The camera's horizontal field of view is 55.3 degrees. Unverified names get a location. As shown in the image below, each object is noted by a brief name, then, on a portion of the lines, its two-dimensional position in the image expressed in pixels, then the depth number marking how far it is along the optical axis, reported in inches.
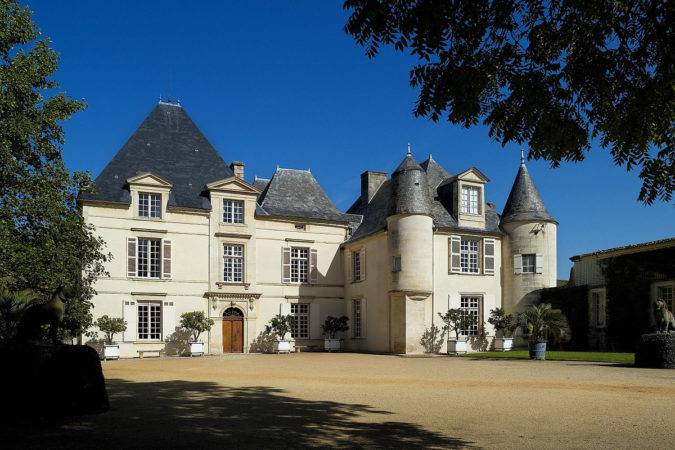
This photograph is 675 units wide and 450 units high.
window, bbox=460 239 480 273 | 1063.6
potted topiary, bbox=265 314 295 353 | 1061.8
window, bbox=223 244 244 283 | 1074.9
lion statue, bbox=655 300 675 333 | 621.0
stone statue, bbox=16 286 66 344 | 307.6
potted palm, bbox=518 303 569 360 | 810.2
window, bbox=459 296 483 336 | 1051.9
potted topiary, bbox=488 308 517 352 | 1029.2
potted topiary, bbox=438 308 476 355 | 986.1
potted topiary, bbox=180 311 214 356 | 999.7
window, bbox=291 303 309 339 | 1122.7
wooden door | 1066.7
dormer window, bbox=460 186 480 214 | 1078.4
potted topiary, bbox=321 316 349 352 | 1099.3
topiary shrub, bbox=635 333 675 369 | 597.3
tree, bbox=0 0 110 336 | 623.8
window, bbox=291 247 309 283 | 1131.3
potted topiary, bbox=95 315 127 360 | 930.1
